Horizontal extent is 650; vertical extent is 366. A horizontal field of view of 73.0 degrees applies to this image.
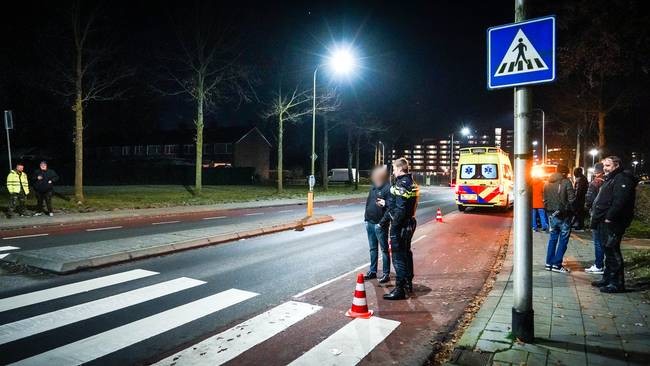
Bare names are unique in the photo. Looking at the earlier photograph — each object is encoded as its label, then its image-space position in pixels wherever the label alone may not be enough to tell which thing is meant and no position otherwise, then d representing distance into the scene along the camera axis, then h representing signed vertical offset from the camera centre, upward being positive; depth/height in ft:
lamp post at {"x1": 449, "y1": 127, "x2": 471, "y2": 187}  174.24 +18.18
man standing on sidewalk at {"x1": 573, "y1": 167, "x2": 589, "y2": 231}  44.18 -2.29
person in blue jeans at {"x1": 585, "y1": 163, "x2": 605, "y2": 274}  25.84 -2.14
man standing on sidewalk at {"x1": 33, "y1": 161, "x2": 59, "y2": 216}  52.39 -0.87
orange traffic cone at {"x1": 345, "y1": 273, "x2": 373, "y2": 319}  18.90 -5.56
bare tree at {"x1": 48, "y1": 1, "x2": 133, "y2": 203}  67.46 +18.21
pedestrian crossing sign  14.83 +4.31
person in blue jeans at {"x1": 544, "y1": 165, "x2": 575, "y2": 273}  26.61 -2.62
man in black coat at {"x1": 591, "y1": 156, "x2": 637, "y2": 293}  21.48 -2.08
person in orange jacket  45.19 -2.67
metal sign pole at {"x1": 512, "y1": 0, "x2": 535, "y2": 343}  15.08 -1.84
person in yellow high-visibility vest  50.49 -1.35
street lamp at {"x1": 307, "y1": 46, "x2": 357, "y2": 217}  67.87 +18.61
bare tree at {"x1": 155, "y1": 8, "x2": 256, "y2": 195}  88.12 +22.86
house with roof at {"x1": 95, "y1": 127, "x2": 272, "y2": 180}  208.03 +14.49
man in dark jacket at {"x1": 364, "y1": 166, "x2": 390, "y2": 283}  24.47 -2.38
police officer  21.56 -2.27
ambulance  64.80 -0.26
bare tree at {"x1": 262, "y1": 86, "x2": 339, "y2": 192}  108.23 +18.97
